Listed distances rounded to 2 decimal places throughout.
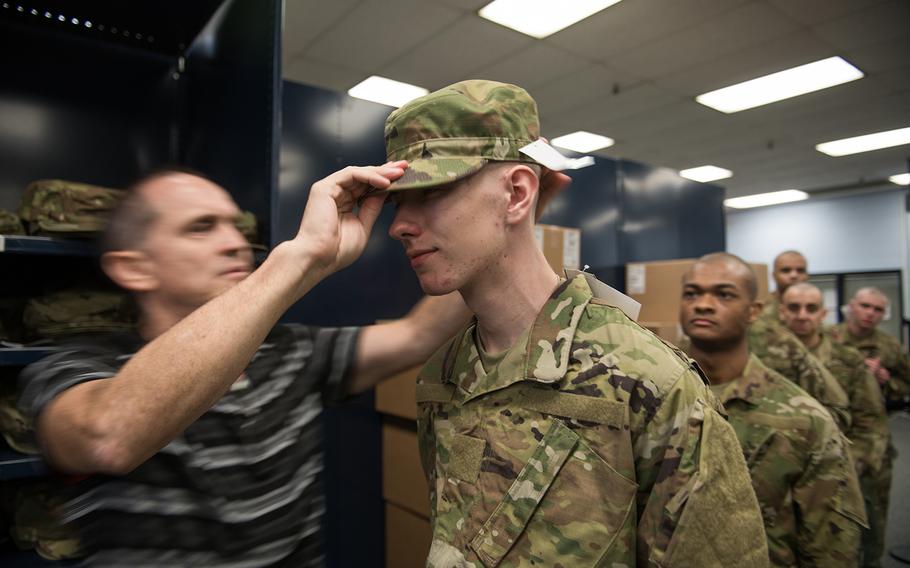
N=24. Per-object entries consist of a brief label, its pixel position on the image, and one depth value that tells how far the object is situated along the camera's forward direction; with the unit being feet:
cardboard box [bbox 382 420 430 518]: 7.24
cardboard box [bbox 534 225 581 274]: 8.84
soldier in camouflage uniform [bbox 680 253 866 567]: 5.26
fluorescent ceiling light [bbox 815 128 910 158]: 23.62
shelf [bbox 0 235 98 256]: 4.69
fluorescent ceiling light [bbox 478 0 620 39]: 13.20
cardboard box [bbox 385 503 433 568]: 7.27
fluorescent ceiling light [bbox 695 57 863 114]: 16.99
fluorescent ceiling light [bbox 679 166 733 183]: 30.14
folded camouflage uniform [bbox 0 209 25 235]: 4.93
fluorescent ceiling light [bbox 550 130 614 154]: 24.03
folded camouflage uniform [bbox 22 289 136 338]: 5.39
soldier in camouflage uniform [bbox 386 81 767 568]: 2.96
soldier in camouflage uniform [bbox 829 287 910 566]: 14.96
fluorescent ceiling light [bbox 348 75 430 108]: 18.24
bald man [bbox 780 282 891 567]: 10.63
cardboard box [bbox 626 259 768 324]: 10.62
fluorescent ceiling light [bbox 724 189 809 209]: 36.38
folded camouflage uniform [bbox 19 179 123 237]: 4.98
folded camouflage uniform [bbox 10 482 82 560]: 5.25
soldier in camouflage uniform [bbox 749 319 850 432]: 8.34
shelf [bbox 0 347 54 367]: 4.80
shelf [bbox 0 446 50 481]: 4.78
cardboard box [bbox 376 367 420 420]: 7.16
